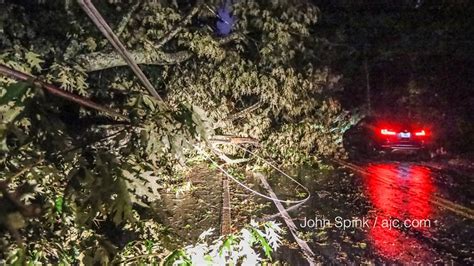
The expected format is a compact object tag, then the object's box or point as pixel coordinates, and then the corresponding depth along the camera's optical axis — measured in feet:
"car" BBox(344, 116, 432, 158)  31.37
